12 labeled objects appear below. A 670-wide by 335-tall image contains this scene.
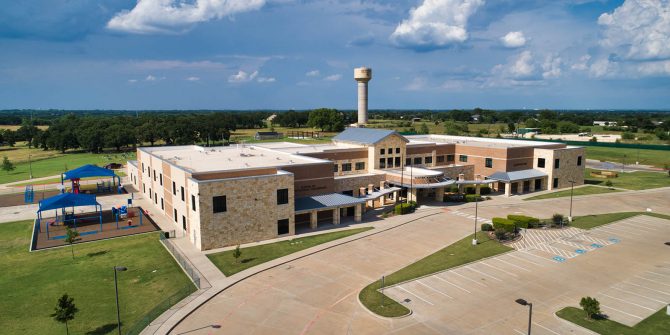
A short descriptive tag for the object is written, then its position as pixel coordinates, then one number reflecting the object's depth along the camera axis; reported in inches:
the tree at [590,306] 1181.1
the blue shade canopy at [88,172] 2822.3
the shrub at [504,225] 1958.7
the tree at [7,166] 3991.1
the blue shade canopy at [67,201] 2113.7
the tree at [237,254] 1627.7
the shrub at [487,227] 2023.9
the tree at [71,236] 1906.6
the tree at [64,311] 1101.1
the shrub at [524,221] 2068.2
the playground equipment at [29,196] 2805.6
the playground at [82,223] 2017.7
